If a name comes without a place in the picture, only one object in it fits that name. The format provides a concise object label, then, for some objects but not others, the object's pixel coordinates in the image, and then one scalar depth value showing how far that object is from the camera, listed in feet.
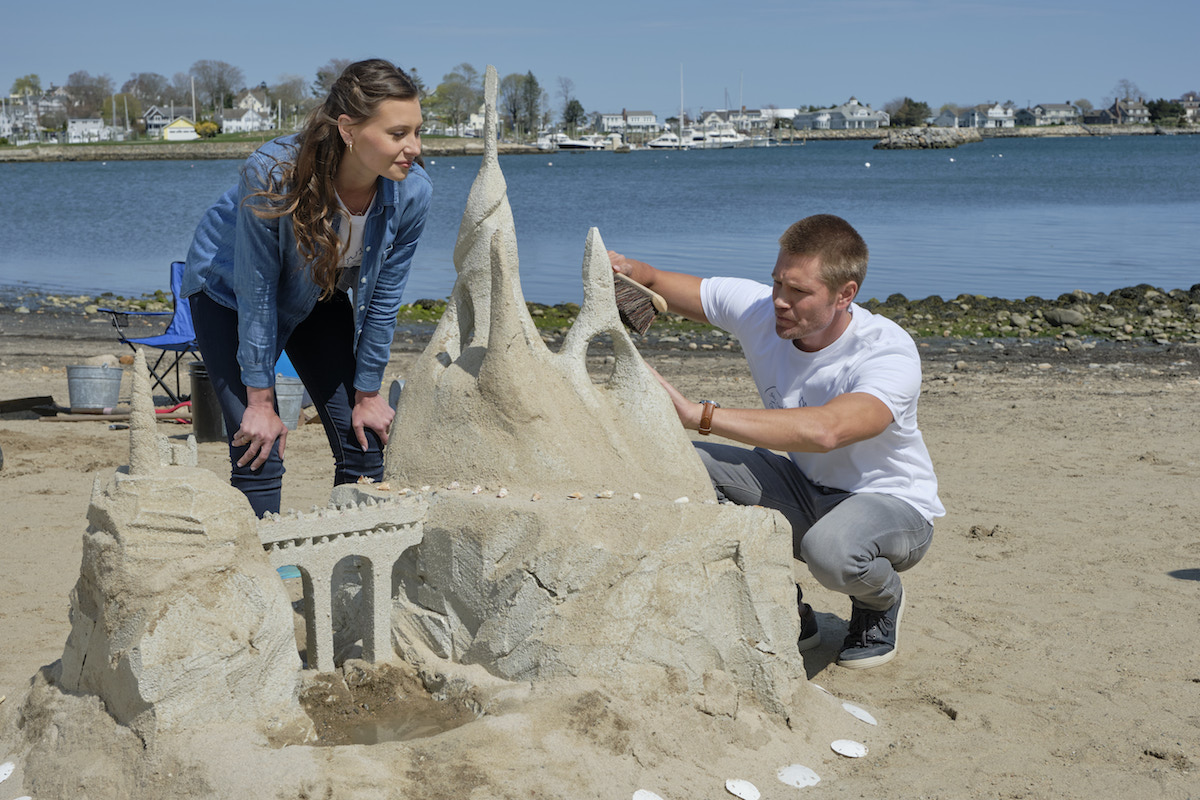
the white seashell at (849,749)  11.68
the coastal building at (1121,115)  447.42
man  13.01
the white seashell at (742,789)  10.62
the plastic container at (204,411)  25.59
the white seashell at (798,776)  11.00
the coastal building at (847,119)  452.76
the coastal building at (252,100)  345.51
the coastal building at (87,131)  330.95
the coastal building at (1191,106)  454.93
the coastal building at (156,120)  345.31
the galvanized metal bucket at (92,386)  28.53
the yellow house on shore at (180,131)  315.78
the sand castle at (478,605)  9.80
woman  11.27
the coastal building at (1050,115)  452.76
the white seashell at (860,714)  12.58
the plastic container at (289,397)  25.73
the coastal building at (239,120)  341.00
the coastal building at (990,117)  460.55
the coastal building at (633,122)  478.18
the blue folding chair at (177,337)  28.17
